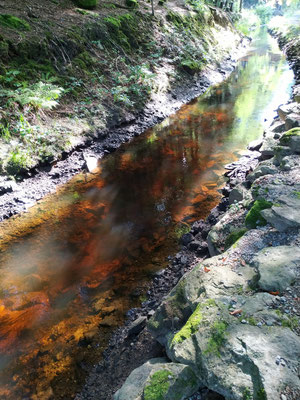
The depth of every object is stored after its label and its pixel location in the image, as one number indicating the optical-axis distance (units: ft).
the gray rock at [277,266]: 10.63
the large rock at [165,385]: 9.00
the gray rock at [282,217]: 13.55
